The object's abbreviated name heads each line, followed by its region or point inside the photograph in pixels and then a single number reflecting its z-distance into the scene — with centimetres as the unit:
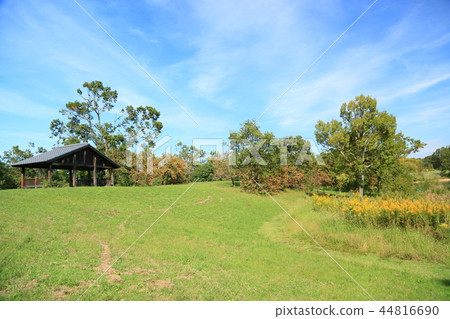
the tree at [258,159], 2077
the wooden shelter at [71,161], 1928
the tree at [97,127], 3375
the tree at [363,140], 1883
